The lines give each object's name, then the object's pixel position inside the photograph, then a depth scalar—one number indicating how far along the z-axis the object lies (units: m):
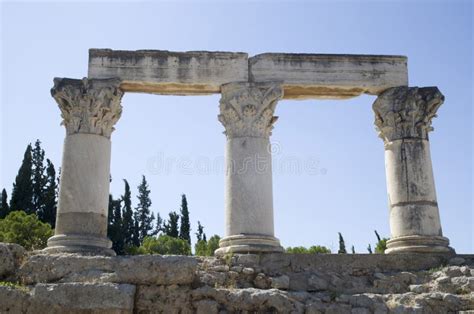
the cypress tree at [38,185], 37.25
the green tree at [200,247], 39.88
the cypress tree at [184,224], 47.25
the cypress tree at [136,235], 45.08
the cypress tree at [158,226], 55.09
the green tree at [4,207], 36.38
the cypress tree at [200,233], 51.77
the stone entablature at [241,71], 14.03
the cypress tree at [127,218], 41.66
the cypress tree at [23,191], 36.06
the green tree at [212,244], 38.76
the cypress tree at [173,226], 47.56
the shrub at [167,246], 39.17
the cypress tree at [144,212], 53.09
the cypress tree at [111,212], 38.74
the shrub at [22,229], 27.75
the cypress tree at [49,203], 37.22
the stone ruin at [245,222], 10.21
